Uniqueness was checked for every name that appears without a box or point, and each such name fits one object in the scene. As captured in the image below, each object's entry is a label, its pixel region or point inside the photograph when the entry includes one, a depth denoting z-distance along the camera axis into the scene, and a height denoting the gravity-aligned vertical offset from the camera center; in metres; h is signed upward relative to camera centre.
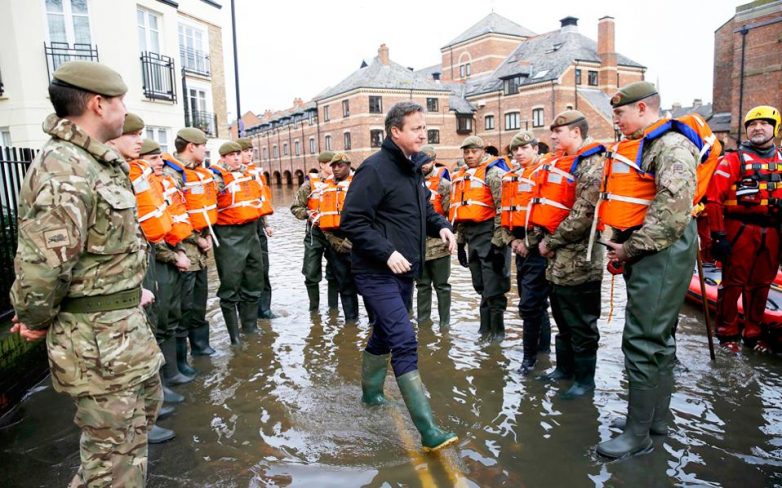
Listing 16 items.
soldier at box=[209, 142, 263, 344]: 6.62 -0.72
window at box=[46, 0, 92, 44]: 16.31 +4.94
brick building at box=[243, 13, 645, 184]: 44.75 +6.77
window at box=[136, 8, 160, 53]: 19.16 +5.30
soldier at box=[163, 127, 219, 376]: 5.74 -0.54
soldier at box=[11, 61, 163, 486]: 2.47 -0.45
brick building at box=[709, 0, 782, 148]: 25.62 +4.54
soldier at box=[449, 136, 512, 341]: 6.51 -0.81
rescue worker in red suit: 5.76 -0.72
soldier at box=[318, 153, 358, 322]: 7.46 -0.79
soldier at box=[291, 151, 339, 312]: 8.22 -1.00
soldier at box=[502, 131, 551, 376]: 5.43 -1.17
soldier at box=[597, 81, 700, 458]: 3.53 -0.56
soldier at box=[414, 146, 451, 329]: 7.32 -1.57
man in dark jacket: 3.90 -0.52
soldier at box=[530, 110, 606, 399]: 4.57 -0.64
